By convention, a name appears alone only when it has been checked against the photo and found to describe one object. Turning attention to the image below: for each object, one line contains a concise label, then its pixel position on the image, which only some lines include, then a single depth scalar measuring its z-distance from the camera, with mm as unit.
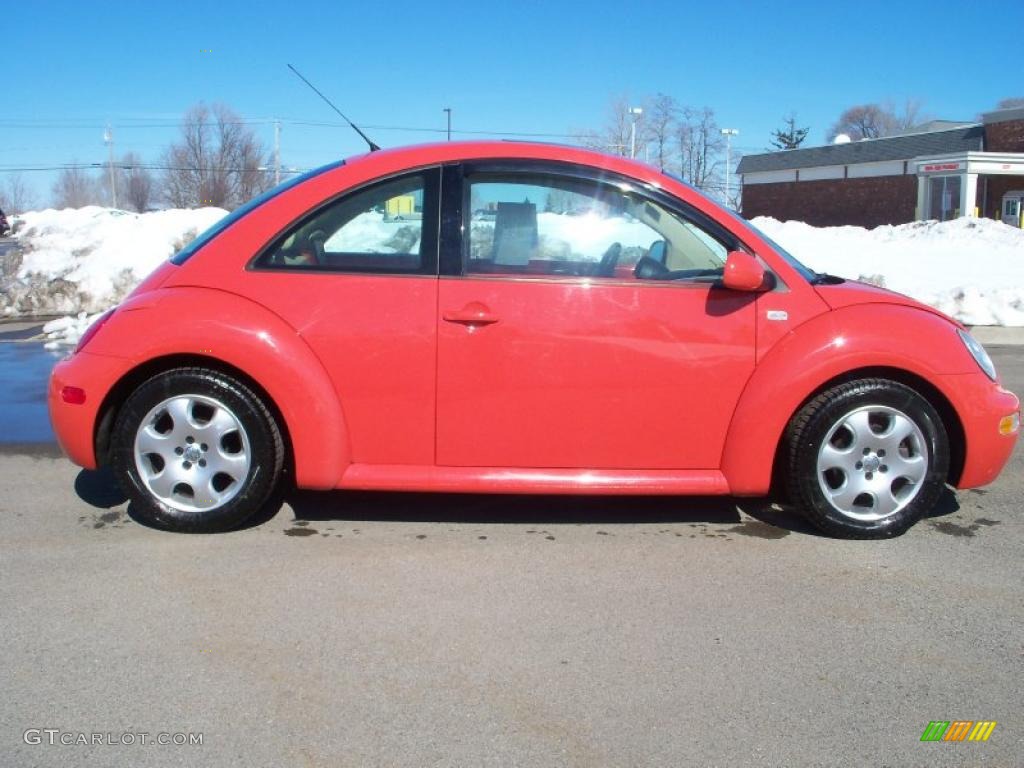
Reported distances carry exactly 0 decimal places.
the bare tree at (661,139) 39125
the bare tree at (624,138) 36312
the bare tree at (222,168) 52688
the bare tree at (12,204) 88625
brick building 36938
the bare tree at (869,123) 86500
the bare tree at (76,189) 86231
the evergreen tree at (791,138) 86188
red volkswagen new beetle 3881
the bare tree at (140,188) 69000
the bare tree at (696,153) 41906
